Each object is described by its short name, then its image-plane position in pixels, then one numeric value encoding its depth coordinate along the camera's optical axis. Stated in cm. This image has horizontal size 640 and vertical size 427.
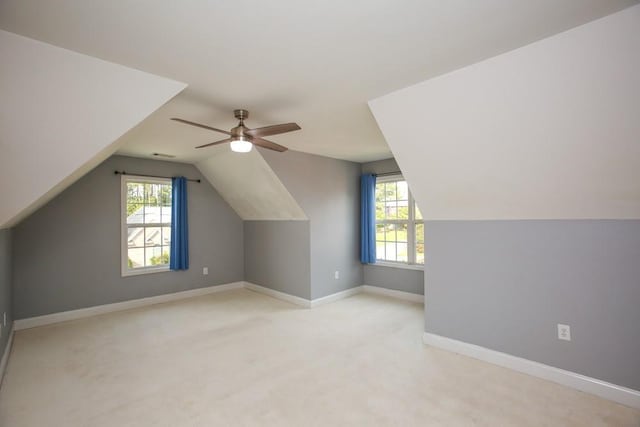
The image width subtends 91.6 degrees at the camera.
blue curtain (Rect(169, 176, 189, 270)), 525
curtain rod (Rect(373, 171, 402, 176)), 517
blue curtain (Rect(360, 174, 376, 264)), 538
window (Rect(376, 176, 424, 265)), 510
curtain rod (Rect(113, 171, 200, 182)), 475
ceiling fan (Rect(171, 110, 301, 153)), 261
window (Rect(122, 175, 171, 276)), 489
